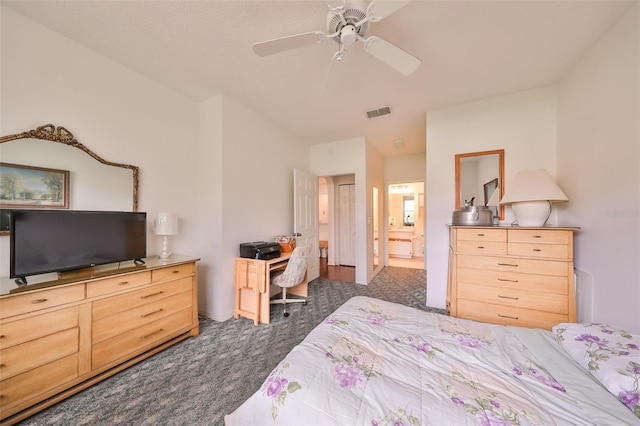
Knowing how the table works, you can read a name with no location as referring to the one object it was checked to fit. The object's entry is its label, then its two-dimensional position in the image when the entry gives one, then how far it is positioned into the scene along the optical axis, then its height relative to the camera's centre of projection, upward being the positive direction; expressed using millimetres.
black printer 2563 -438
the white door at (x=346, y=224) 5309 -239
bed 713 -655
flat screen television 1445 -197
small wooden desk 2482 -856
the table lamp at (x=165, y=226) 2225 -126
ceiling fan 1241 +1133
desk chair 2658 -699
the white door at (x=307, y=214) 3687 +6
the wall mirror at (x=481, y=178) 2643 +460
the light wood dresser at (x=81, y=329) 1285 -828
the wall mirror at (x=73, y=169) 1546 +385
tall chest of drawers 1938 -587
